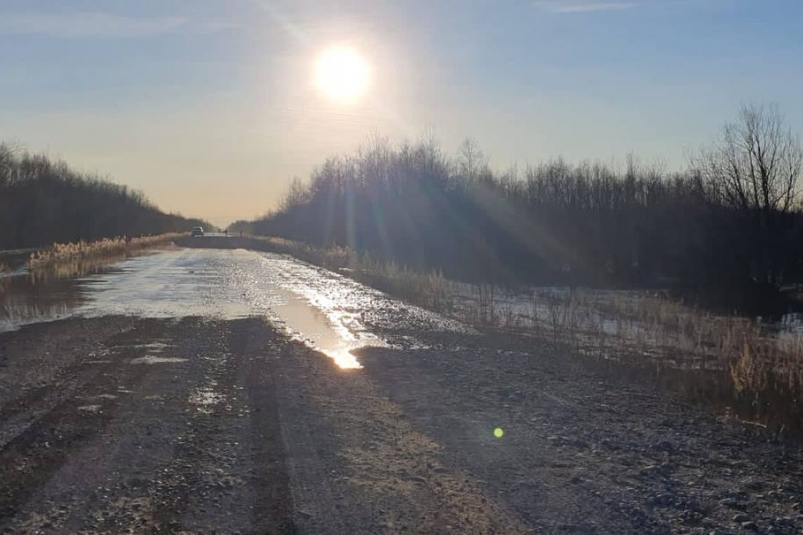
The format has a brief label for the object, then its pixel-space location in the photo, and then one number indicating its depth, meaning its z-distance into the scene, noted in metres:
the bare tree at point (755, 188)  49.09
